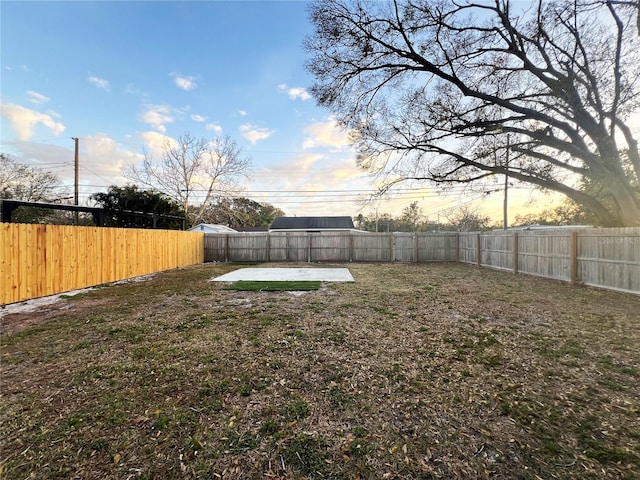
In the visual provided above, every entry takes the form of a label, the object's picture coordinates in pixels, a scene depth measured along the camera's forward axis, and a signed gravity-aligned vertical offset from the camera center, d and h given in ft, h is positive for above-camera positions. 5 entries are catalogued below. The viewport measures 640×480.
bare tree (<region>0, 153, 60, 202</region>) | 49.85 +10.50
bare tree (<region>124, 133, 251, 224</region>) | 58.44 +14.76
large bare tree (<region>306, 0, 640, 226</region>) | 23.43 +14.49
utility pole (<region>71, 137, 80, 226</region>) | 42.60 +10.62
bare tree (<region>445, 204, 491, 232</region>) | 93.20 +6.22
